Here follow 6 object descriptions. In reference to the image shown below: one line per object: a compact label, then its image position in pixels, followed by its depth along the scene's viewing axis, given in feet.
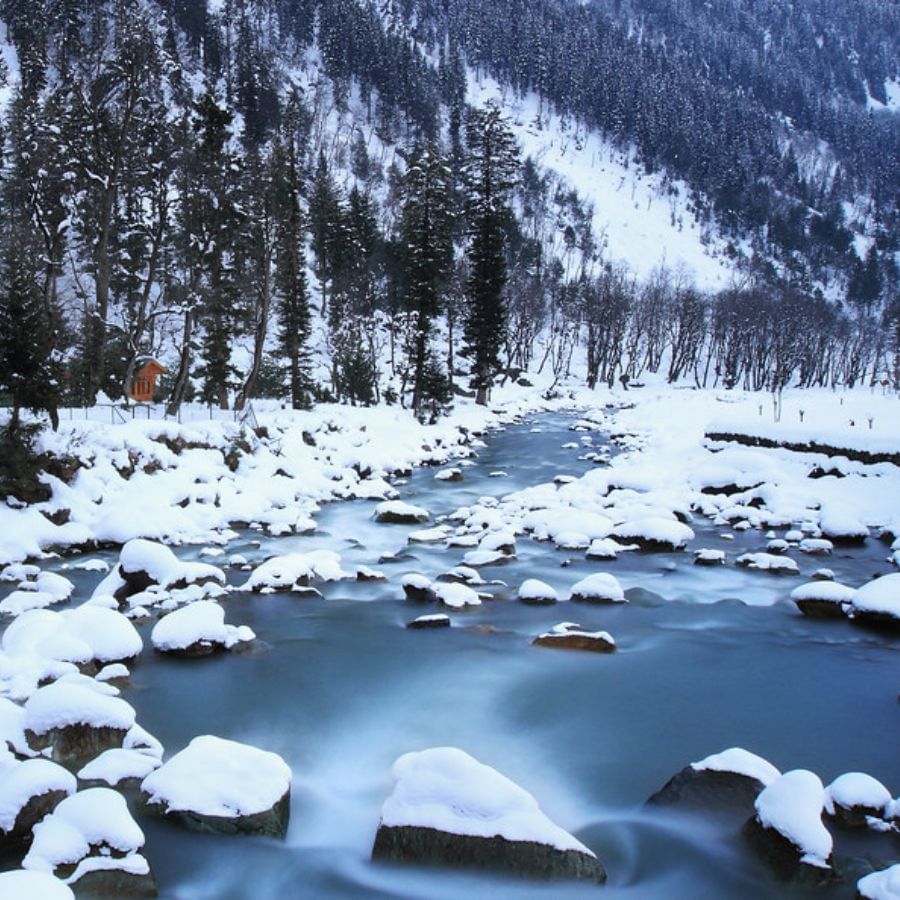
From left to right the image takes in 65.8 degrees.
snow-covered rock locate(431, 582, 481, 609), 32.04
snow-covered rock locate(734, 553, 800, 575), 37.99
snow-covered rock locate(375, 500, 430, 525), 50.06
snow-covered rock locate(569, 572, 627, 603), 32.99
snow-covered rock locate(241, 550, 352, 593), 33.22
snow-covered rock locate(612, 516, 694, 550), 42.78
